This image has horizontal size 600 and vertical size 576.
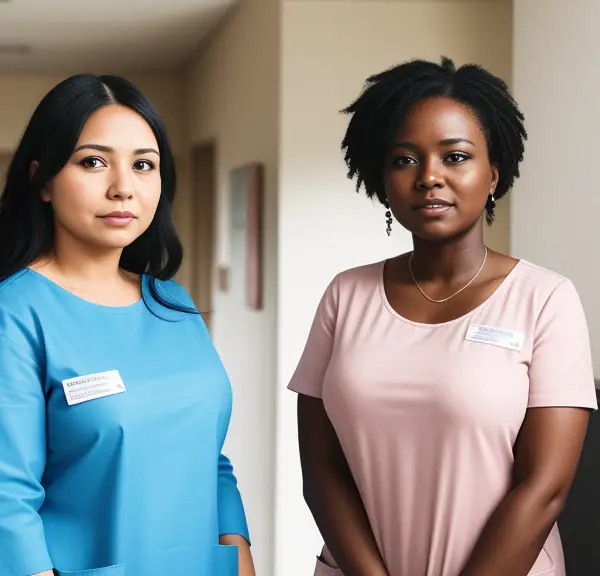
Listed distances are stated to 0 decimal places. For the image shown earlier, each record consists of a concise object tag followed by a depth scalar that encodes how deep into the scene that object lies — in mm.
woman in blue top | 1374
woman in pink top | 1435
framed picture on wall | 4281
